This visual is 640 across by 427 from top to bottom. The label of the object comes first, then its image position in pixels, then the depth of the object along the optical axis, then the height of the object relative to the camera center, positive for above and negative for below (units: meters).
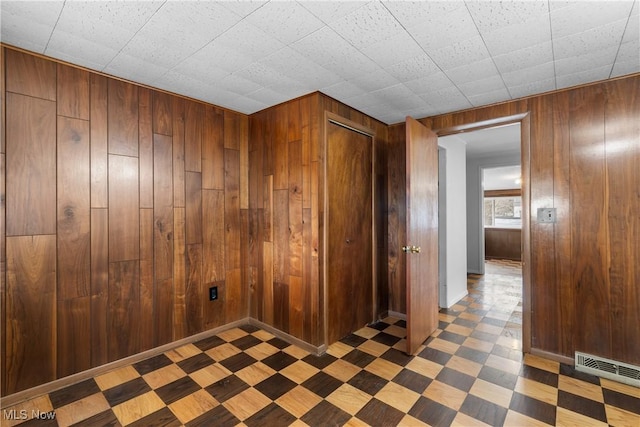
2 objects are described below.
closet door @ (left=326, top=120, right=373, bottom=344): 2.86 -0.17
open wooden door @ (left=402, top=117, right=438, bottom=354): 2.68 -0.19
